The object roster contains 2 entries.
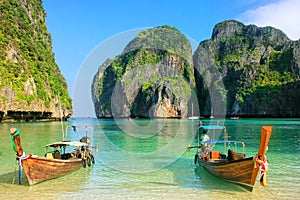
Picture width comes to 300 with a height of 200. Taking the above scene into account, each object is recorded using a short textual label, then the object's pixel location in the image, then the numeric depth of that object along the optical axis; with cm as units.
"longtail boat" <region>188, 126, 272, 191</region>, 986
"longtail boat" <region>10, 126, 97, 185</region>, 1090
